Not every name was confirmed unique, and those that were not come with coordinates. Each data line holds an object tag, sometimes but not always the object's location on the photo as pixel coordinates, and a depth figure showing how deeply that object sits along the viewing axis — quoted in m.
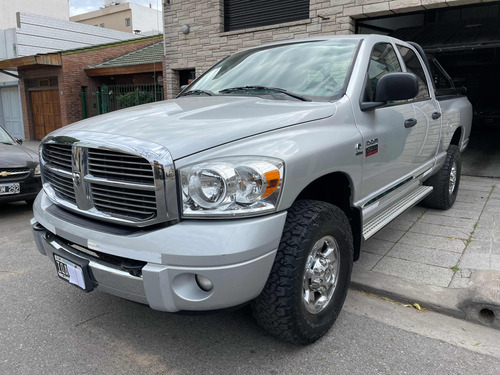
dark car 5.44
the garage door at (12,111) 18.02
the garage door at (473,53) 8.45
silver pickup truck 1.97
